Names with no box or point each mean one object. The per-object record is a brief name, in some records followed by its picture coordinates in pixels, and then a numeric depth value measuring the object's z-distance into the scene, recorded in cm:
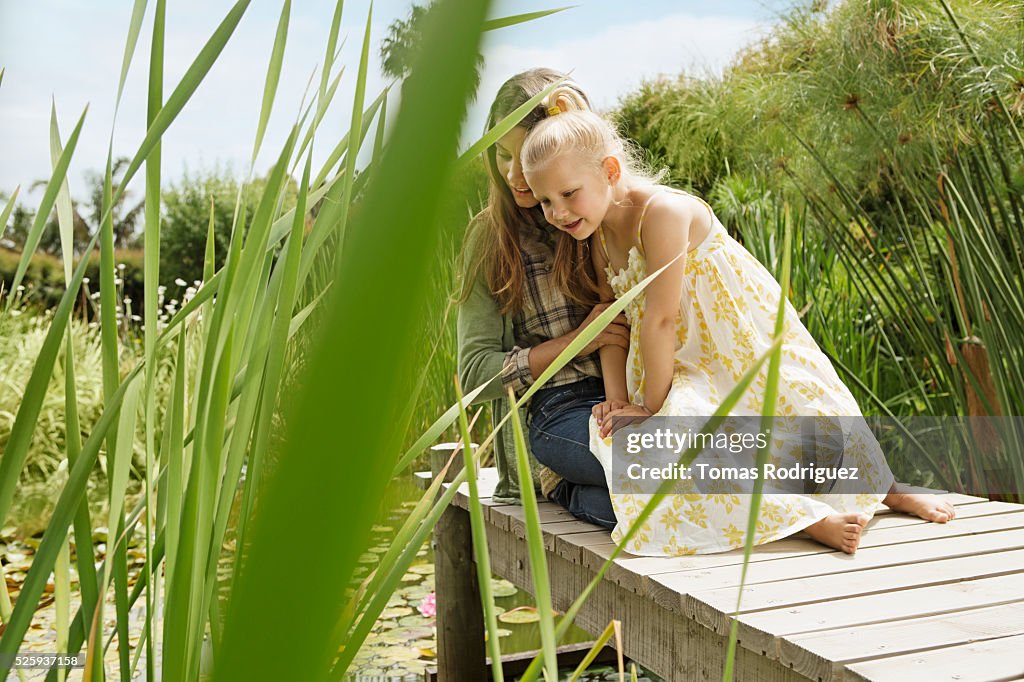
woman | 193
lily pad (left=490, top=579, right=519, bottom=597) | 332
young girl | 166
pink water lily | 301
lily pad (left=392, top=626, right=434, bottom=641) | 298
